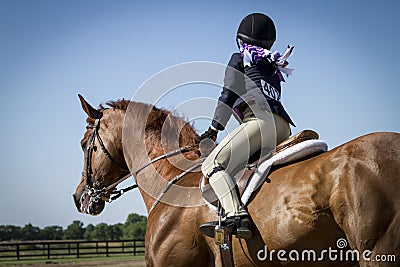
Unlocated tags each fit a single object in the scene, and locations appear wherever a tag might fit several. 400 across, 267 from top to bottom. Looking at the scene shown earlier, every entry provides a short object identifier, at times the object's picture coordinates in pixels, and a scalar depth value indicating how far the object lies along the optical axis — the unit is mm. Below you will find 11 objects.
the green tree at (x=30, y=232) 52875
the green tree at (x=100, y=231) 56656
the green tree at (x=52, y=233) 52972
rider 5438
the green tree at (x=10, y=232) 48725
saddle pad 5172
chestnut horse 4410
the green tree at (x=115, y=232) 55969
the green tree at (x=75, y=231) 55328
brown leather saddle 5305
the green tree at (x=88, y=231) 59194
